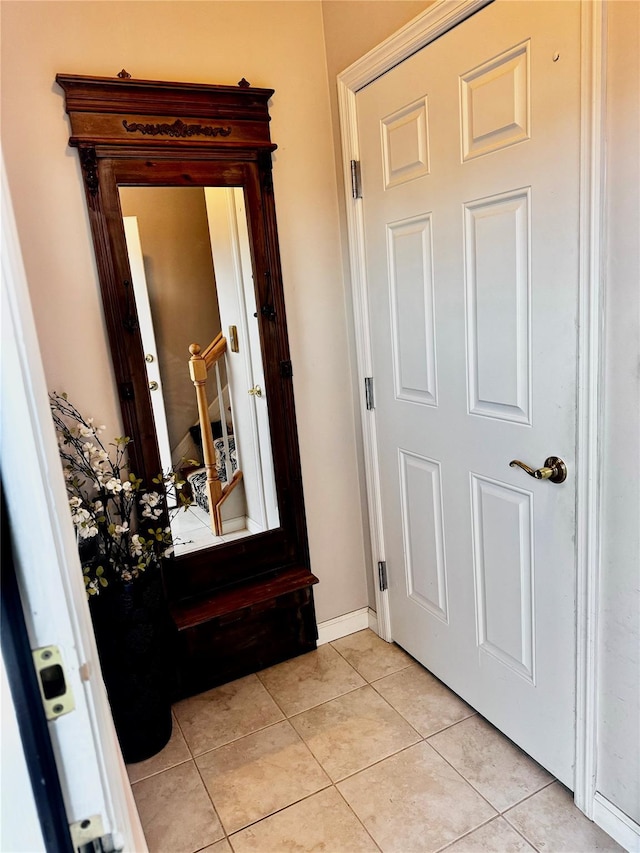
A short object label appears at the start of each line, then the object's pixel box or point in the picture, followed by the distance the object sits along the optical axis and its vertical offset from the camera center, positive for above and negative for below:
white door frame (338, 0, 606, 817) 1.22 -0.09
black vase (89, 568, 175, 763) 1.76 -1.04
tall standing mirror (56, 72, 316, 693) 1.82 -0.09
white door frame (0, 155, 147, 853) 0.51 -0.21
